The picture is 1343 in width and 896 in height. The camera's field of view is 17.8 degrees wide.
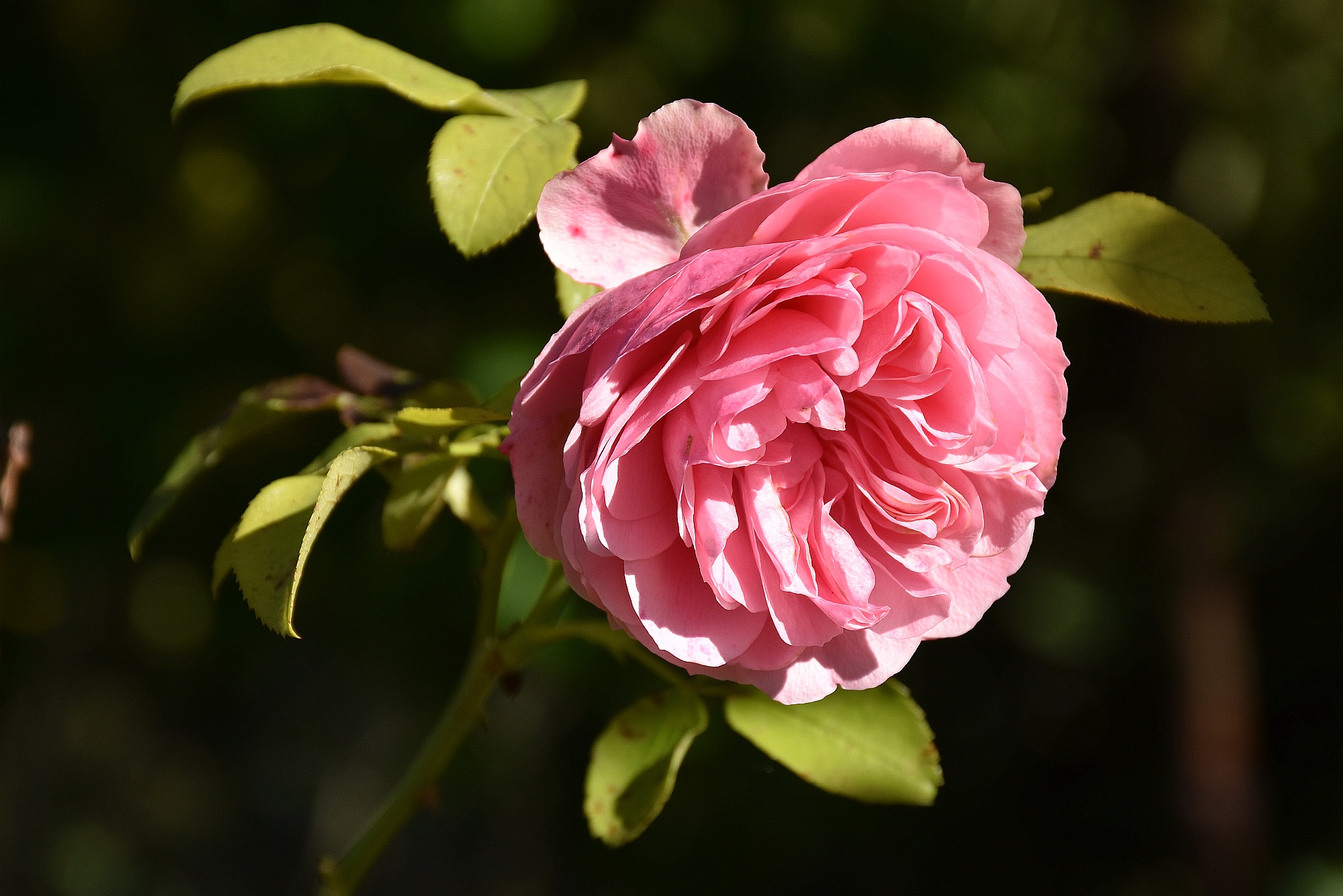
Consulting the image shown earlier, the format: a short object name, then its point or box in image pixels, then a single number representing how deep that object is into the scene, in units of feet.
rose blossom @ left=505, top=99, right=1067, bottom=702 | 2.14
